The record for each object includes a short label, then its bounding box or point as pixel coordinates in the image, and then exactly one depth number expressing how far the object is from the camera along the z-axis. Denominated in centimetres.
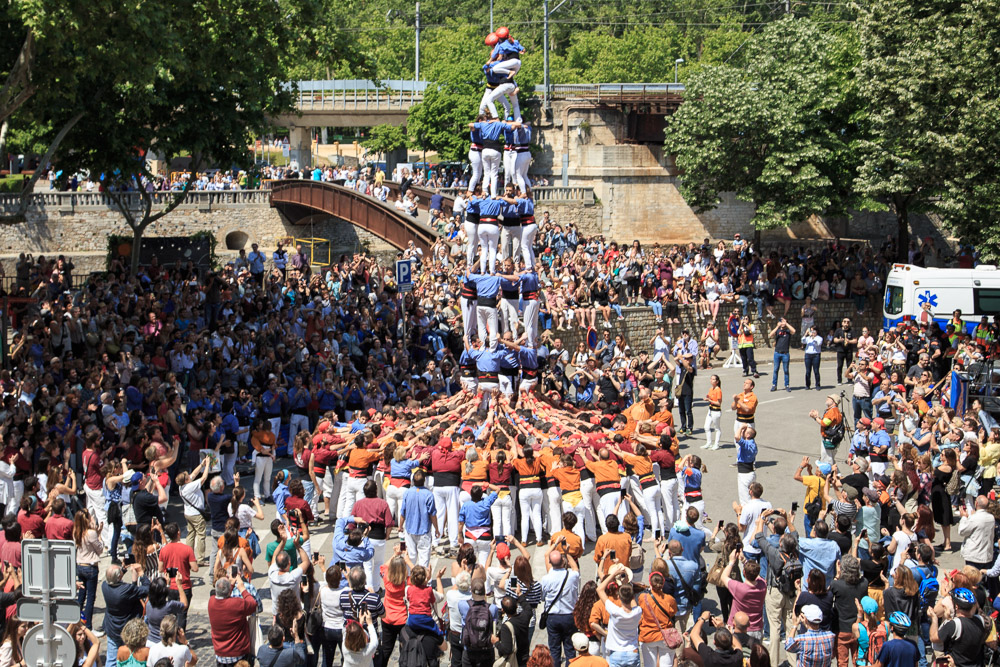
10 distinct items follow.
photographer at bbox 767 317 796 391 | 2742
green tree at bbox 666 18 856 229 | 3703
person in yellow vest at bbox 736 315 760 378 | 2822
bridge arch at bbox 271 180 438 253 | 3972
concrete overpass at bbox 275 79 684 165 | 5028
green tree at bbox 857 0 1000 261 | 2923
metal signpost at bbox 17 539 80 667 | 1004
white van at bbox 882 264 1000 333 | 2833
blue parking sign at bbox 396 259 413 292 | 2416
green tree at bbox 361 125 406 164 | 5931
